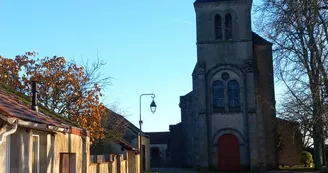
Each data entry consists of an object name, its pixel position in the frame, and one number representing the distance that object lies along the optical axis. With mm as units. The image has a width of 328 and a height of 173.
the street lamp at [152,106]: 28514
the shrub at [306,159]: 43969
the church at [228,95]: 39469
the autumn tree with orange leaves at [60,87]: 25078
